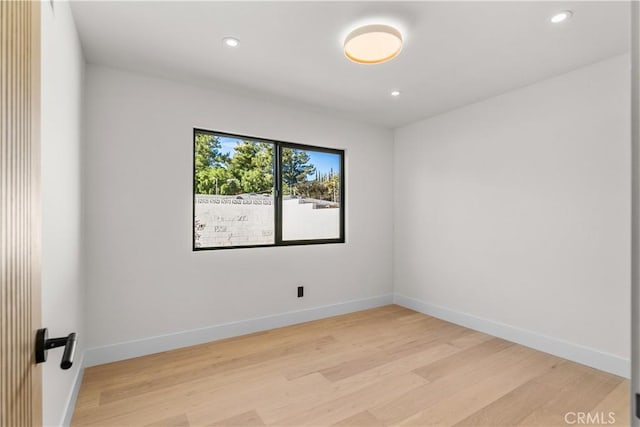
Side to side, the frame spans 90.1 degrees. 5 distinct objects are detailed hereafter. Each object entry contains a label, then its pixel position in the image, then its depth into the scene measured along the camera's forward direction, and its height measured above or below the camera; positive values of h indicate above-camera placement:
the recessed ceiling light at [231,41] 2.25 +1.22
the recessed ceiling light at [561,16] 1.96 +1.22
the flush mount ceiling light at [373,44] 2.08 +1.16
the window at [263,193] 3.16 +0.23
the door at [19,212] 0.58 +0.00
